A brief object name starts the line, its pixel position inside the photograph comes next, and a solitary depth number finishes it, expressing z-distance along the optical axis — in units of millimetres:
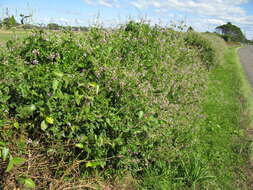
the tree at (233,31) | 91812
